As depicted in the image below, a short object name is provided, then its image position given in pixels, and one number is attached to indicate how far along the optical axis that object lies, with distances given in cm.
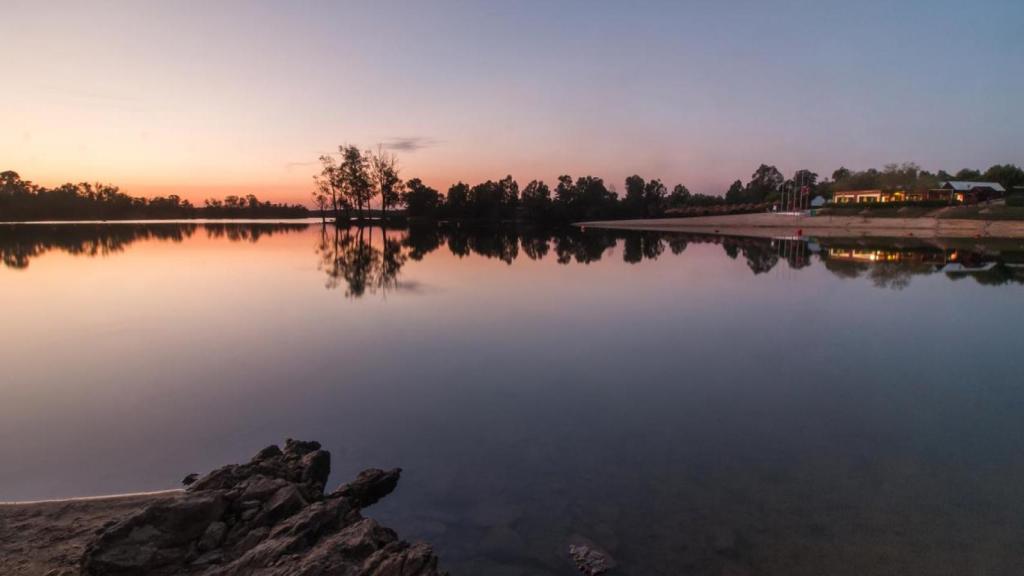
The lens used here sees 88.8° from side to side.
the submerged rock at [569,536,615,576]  486
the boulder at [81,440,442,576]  428
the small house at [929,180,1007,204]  8188
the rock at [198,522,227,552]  464
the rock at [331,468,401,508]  596
